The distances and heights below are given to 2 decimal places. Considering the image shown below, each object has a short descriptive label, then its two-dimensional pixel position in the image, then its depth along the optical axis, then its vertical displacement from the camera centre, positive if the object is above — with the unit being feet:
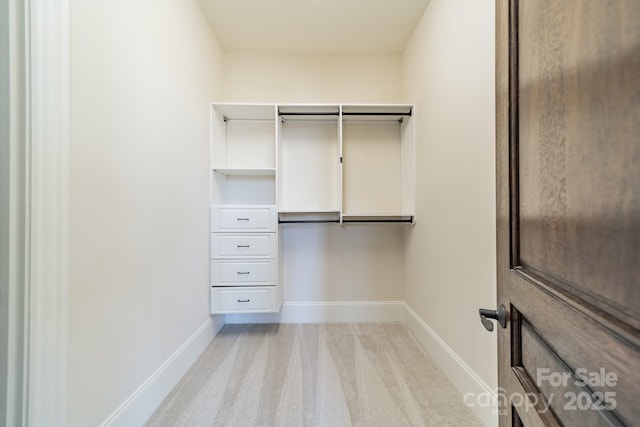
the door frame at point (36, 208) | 2.65 +0.06
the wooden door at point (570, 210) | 1.19 +0.02
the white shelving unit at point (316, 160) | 7.79 +1.65
